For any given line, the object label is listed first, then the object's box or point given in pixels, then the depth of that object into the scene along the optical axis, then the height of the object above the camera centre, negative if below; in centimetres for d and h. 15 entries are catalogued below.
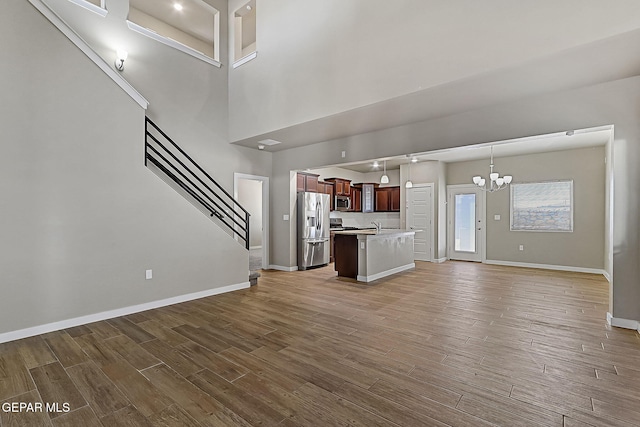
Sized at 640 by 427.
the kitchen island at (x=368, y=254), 578 -88
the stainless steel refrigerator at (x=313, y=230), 697 -47
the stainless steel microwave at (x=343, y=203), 903 +20
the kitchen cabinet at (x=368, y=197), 996 +41
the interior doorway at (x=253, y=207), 1011 +10
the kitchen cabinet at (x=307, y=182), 716 +67
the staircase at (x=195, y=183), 497 +45
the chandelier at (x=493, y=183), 654 +62
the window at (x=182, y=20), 605 +422
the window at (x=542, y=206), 704 +7
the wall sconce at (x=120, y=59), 463 +229
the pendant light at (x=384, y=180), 736 +71
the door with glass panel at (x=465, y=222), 831 -35
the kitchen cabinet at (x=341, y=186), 883 +70
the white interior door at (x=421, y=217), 859 -22
